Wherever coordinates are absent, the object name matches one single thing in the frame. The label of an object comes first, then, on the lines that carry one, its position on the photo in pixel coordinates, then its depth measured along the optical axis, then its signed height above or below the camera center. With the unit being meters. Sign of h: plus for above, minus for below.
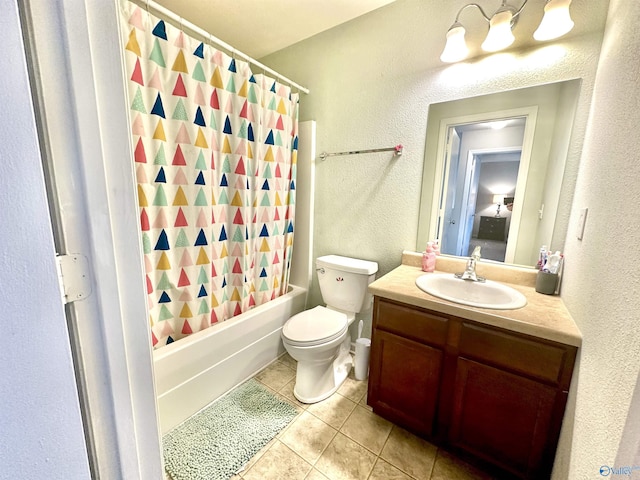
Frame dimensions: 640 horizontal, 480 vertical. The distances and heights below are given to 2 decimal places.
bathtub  1.31 -0.95
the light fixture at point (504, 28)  1.09 +0.78
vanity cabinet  0.96 -0.77
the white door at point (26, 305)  0.36 -0.17
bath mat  1.15 -1.20
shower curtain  1.23 +0.13
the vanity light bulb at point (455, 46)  1.28 +0.77
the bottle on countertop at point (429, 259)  1.51 -0.35
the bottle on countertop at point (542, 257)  1.22 -0.26
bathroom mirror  1.24 +0.16
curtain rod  1.18 +0.82
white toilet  1.45 -0.77
